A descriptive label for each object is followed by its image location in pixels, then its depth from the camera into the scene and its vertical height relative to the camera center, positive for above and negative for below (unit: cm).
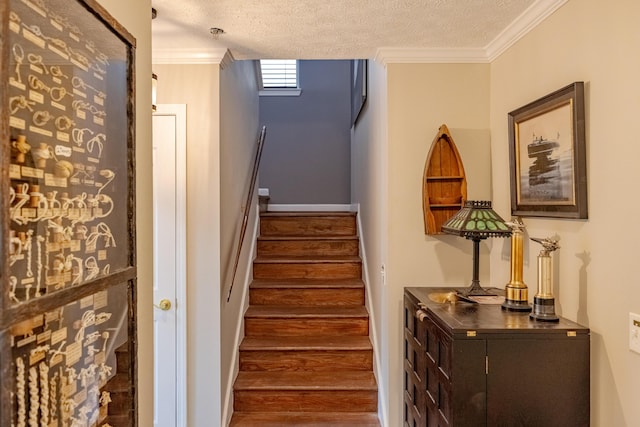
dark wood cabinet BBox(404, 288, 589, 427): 159 -59
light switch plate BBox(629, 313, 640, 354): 139 -38
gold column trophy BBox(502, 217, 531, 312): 189 -30
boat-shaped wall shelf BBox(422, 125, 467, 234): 253 +18
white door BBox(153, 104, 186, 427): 258 -29
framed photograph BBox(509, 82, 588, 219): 167 +25
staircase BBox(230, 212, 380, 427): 290 -90
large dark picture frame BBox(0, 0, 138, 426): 78 +1
